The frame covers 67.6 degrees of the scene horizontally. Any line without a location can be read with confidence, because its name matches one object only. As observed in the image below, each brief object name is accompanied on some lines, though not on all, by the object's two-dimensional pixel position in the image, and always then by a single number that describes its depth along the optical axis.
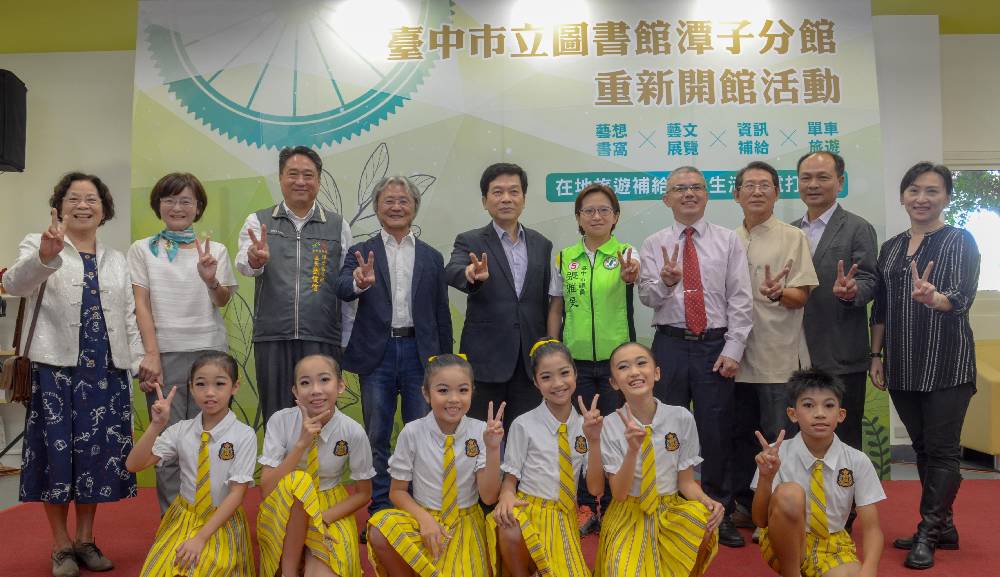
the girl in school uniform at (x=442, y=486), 2.42
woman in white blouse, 3.04
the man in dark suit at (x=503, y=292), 3.22
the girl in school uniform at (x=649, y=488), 2.39
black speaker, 4.66
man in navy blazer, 3.22
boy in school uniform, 2.36
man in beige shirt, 3.15
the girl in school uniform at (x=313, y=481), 2.46
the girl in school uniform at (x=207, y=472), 2.46
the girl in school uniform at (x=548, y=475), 2.40
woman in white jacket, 2.82
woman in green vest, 3.18
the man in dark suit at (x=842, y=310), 3.25
